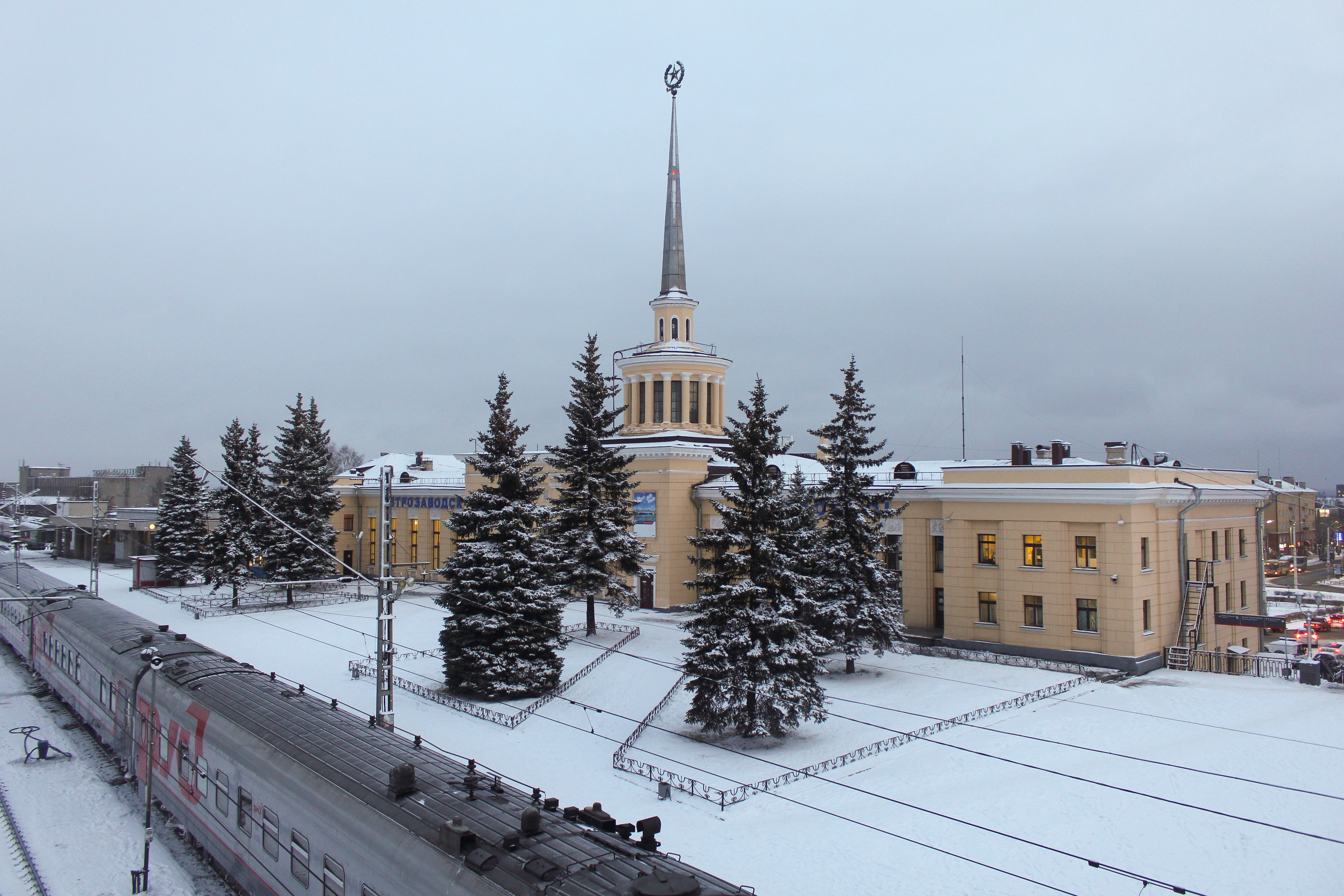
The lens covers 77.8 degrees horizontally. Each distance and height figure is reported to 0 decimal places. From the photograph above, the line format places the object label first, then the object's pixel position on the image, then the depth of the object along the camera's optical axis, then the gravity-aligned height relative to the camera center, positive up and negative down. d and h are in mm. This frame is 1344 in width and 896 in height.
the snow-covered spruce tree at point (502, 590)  25703 -3527
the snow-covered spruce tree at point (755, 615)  21250 -3573
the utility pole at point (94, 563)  41688 -4378
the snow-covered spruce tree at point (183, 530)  51125 -3093
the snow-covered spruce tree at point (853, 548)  27047 -2260
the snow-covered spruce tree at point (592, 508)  32719 -1114
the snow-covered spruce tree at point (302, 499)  46031 -1108
